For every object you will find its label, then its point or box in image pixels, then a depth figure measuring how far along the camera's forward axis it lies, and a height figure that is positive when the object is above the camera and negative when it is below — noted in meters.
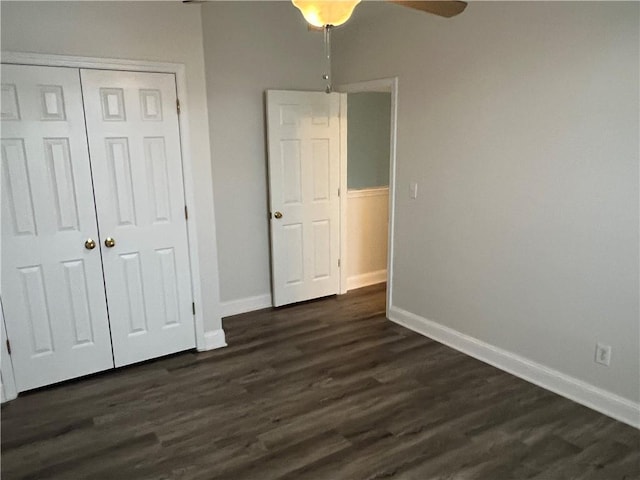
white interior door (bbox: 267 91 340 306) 4.09 -0.31
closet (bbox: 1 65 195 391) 2.73 -0.37
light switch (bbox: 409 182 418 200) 3.67 -0.27
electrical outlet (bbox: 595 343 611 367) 2.63 -1.13
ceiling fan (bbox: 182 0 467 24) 1.75 +0.55
